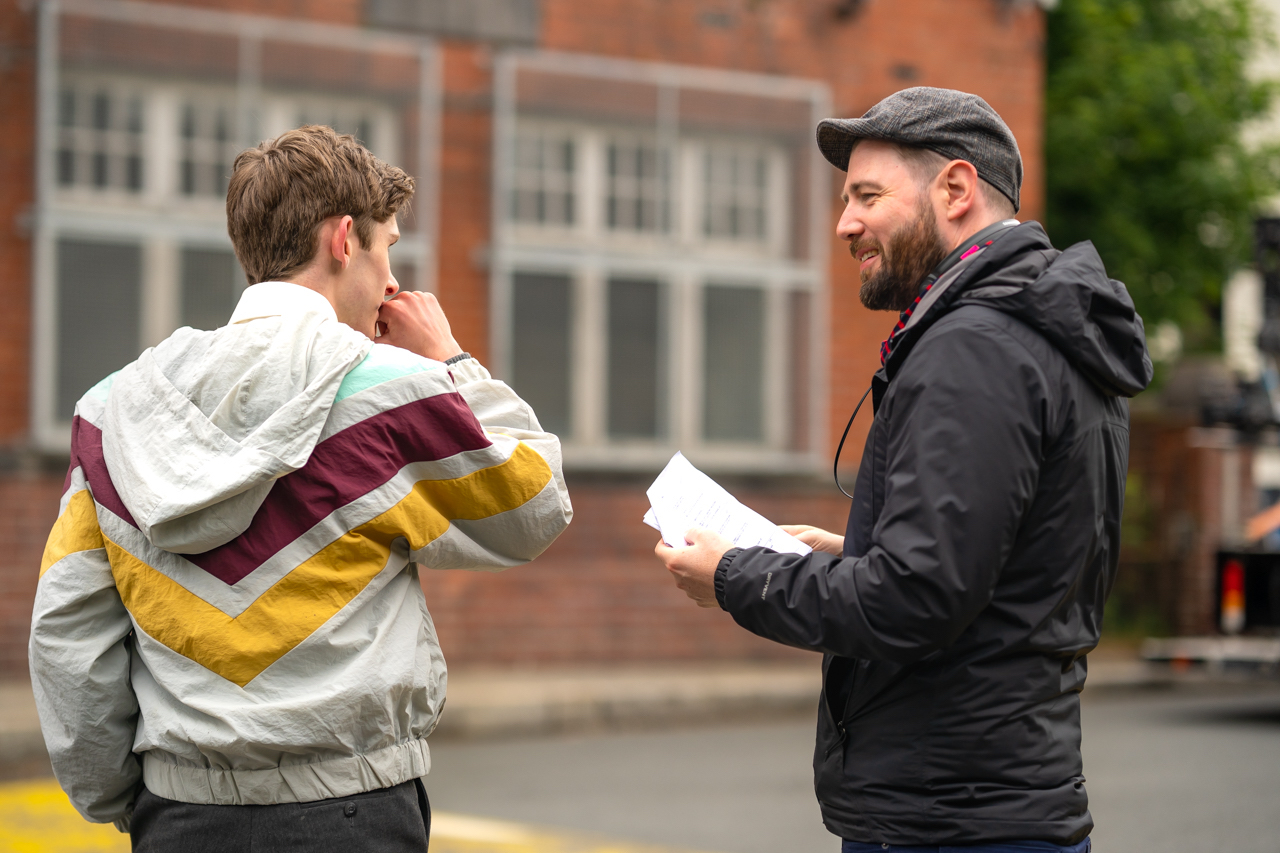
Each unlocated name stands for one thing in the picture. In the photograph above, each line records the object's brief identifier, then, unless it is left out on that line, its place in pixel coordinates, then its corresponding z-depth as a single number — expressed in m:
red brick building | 19.58
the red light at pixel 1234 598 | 19.61
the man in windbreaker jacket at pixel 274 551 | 3.87
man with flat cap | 3.87
